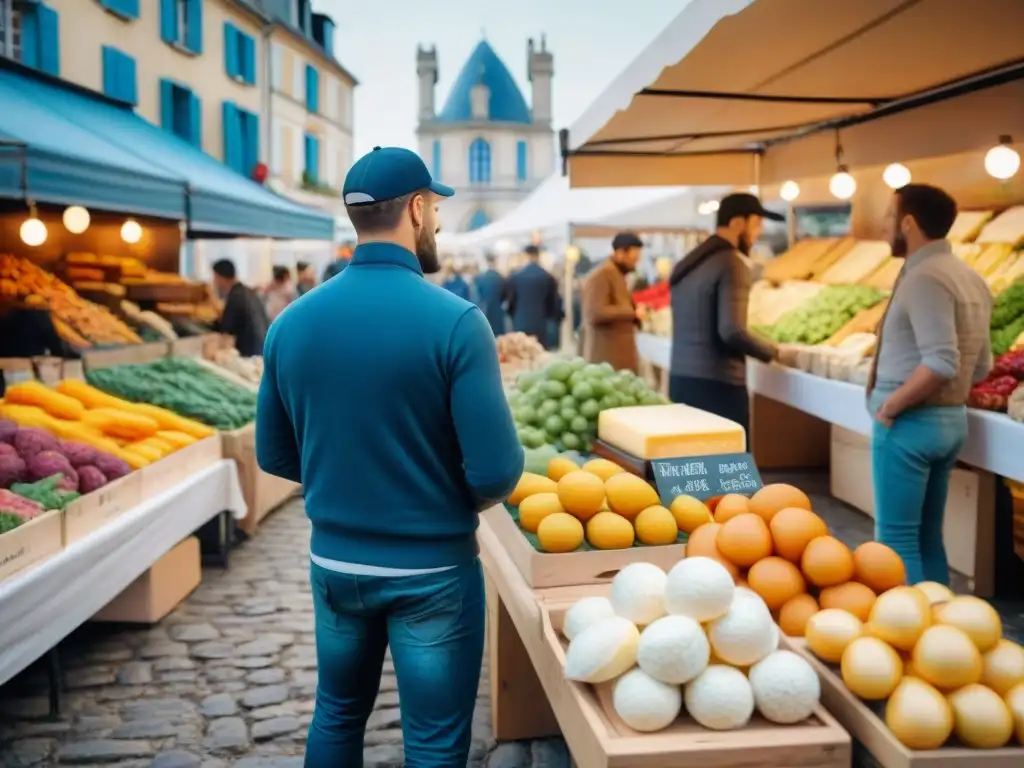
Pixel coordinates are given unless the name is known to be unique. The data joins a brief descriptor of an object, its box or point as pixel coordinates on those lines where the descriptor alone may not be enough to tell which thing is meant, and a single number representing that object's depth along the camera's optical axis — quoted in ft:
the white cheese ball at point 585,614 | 7.67
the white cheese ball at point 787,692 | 6.51
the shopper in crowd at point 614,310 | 25.72
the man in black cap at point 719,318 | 17.48
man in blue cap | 7.02
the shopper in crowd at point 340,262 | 41.03
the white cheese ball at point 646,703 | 6.45
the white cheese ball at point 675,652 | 6.59
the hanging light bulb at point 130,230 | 28.37
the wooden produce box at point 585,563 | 9.22
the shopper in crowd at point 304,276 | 44.96
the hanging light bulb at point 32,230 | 20.51
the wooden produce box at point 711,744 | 6.18
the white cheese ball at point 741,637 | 6.80
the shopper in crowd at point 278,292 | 40.91
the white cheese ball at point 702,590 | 6.82
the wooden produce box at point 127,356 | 22.06
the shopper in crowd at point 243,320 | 30.19
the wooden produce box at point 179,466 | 16.15
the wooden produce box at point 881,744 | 5.98
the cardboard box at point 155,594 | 15.99
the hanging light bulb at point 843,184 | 24.29
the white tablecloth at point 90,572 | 11.20
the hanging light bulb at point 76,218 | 22.21
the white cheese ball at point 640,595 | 7.29
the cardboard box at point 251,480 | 20.11
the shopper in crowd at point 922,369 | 12.56
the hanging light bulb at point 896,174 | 22.85
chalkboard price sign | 10.70
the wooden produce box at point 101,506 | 13.20
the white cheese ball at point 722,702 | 6.47
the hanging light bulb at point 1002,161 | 18.49
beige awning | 12.91
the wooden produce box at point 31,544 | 11.41
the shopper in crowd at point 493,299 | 49.60
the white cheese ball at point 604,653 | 6.86
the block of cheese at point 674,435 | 11.12
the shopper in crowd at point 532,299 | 39.22
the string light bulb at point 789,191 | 27.94
